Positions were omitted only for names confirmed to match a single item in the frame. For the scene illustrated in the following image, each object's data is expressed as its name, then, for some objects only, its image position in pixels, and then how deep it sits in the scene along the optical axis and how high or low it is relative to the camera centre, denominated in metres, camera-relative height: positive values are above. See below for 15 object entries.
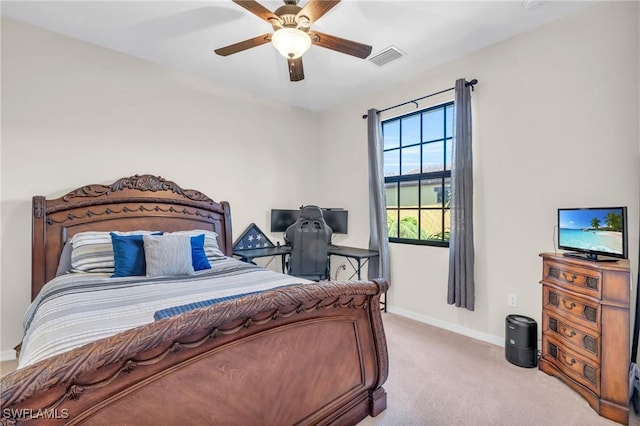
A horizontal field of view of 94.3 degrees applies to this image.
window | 3.29 +0.47
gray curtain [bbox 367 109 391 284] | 3.59 +0.11
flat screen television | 1.87 -0.13
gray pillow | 2.34 -0.33
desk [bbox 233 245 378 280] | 3.54 -0.47
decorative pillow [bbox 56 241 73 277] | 2.51 -0.39
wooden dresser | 1.77 -0.76
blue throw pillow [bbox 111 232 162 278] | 2.33 -0.34
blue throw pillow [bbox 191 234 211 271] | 2.61 -0.37
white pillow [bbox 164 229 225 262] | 2.96 -0.31
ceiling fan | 1.83 +1.24
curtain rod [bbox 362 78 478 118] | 2.91 +1.31
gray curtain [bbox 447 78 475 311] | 2.87 +0.05
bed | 0.83 -0.54
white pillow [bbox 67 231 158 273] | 2.41 -0.31
